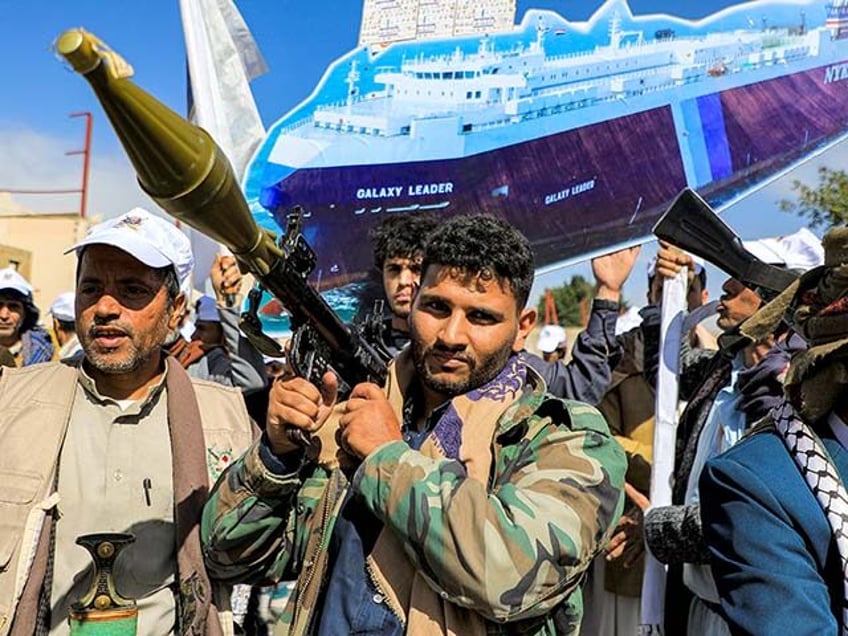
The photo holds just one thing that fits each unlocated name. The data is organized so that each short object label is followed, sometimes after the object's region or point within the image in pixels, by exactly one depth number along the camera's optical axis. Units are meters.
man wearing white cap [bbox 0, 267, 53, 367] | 6.03
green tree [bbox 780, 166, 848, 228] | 13.00
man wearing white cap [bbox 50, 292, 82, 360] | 6.64
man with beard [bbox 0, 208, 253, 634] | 2.50
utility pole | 23.62
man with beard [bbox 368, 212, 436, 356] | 3.56
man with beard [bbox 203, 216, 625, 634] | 1.80
